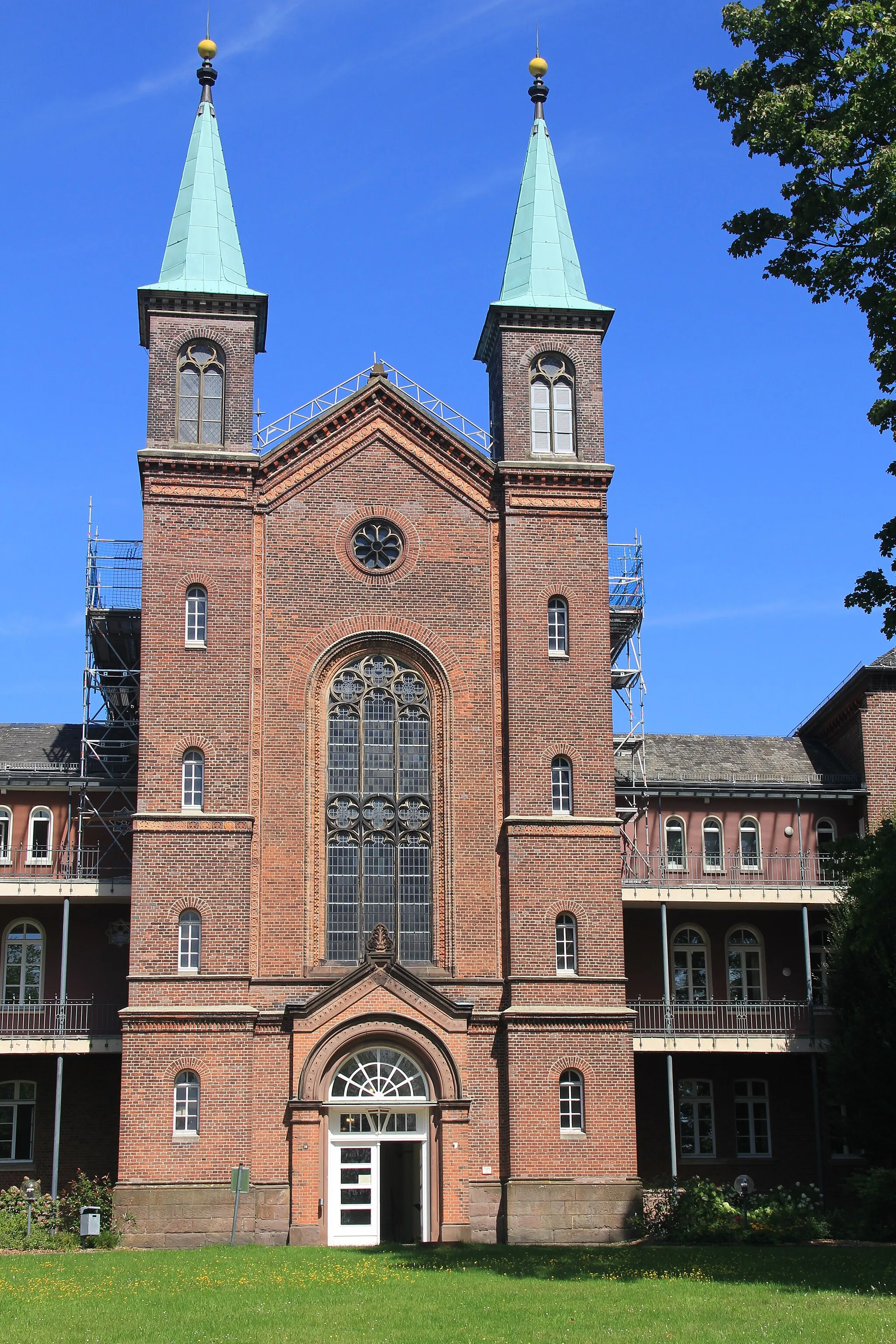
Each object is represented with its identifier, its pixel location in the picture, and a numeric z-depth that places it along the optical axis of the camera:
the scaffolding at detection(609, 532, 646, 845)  40.09
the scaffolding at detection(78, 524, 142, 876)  38.44
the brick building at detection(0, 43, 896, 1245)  33.53
